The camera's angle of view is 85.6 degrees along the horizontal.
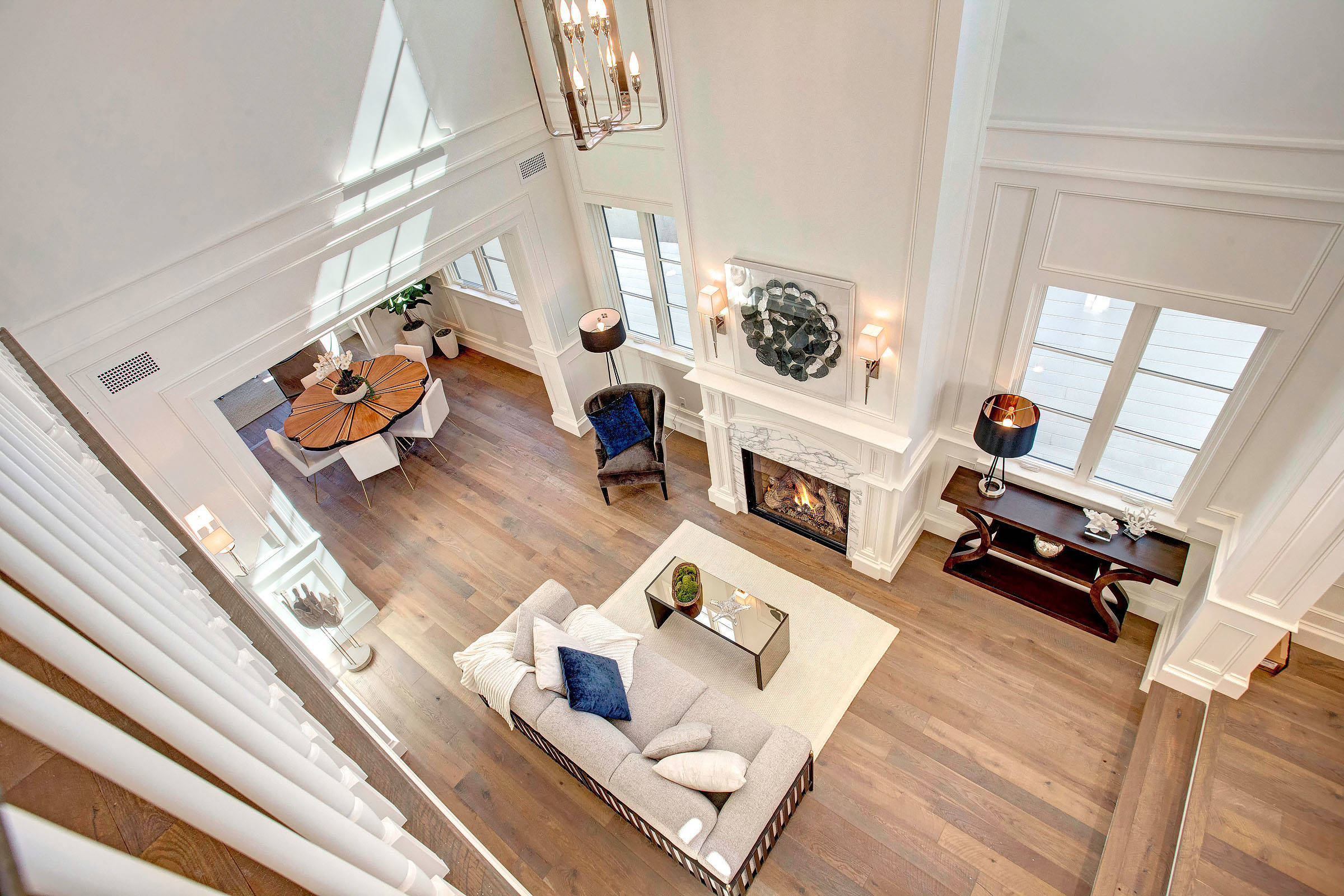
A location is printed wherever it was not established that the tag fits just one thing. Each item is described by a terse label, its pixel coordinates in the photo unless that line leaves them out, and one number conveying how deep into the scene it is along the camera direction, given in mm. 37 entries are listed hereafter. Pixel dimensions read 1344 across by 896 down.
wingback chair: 5980
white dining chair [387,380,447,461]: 6613
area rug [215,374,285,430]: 8125
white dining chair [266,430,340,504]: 6445
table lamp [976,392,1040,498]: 4141
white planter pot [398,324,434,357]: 8414
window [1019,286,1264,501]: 3711
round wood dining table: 6266
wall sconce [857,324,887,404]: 3982
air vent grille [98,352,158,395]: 3820
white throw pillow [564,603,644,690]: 4426
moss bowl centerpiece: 4770
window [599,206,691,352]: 5773
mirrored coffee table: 4539
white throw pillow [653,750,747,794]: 3547
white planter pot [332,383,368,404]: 6570
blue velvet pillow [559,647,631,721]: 4059
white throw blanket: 4234
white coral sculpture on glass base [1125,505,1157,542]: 4258
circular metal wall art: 4266
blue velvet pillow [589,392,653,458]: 6000
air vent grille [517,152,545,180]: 5585
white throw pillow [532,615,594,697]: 4172
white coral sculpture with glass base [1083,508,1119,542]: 4309
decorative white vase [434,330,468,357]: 8398
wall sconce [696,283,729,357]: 4629
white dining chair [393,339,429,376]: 7254
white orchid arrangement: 6504
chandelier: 2205
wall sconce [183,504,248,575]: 4164
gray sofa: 3486
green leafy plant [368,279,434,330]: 7918
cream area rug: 4609
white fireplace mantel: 4629
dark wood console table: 4254
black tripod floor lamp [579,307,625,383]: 5785
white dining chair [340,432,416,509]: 6250
